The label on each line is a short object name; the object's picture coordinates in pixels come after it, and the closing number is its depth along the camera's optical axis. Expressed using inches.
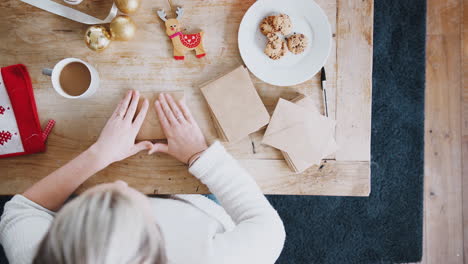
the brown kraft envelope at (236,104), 31.9
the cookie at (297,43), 31.5
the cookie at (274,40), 31.5
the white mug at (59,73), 30.3
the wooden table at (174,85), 32.6
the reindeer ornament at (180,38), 31.8
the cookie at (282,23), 31.2
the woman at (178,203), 28.5
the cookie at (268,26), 31.5
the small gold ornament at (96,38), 31.2
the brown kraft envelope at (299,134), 31.9
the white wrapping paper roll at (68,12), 32.2
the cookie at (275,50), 31.6
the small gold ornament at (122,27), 31.2
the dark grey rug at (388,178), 55.9
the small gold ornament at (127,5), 30.9
